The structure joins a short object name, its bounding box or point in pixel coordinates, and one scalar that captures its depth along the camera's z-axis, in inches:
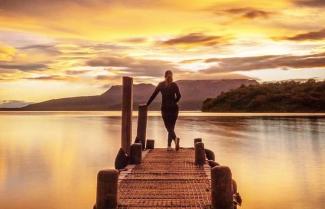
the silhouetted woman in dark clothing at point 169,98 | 543.8
